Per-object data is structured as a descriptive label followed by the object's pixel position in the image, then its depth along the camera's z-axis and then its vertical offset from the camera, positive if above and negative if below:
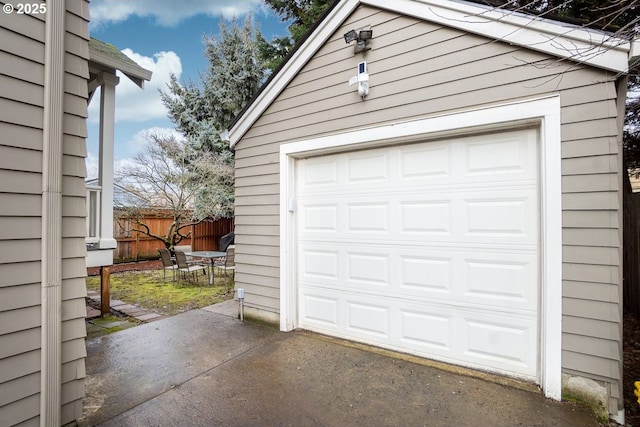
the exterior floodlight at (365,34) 3.53 +2.09
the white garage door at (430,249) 2.92 -0.34
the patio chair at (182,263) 7.34 -1.07
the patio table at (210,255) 7.66 -0.97
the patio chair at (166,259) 7.70 -1.03
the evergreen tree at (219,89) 12.84 +5.52
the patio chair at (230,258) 7.61 -1.00
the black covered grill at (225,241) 12.02 -0.92
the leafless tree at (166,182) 10.37 +1.22
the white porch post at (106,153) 5.05 +1.05
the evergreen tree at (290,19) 8.52 +5.81
